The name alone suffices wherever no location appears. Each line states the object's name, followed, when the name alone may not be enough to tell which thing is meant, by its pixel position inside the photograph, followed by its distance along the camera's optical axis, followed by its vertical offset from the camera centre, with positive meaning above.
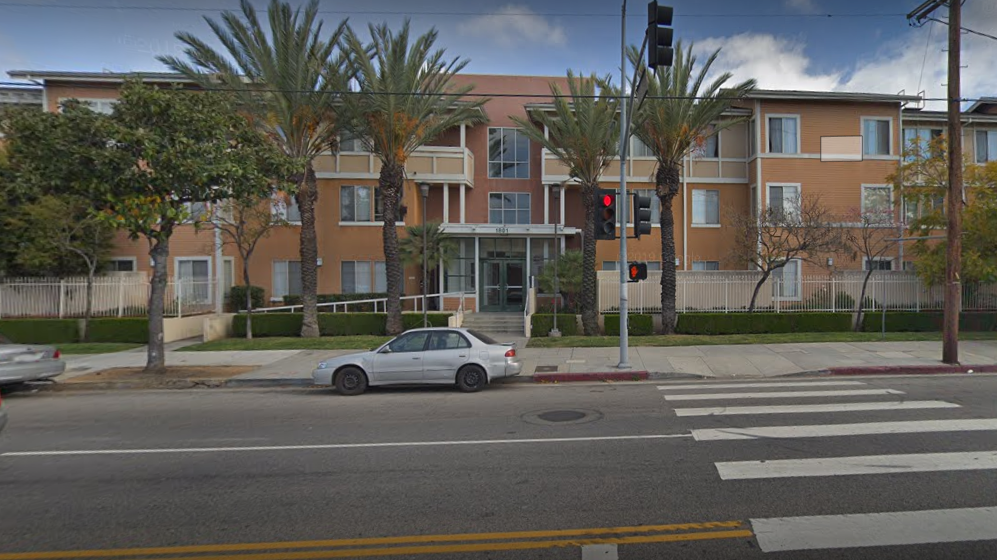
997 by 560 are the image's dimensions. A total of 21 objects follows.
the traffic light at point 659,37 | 9.45 +4.09
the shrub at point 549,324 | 19.89 -1.63
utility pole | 13.40 +1.97
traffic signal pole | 13.11 +1.69
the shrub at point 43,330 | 19.39 -1.69
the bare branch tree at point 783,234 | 19.80 +1.54
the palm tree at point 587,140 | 19.14 +4.76
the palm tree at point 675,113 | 18.83 +5.50
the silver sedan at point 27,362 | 11.31 -1.67
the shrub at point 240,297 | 23.39 -0.70
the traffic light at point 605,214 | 12.71 +1.42
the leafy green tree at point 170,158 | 12.25 +2.70
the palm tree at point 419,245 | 22.97 +1.37
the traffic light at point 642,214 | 12.60 +1.41
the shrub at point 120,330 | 19.78 -1.71
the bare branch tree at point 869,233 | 20.55 +1.71
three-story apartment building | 24.11 +3.71
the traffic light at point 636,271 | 13.02 +0.15
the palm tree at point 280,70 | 18.12 +6.85
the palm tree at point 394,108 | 18.36 +5.72
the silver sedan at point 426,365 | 11.46 -1.74
